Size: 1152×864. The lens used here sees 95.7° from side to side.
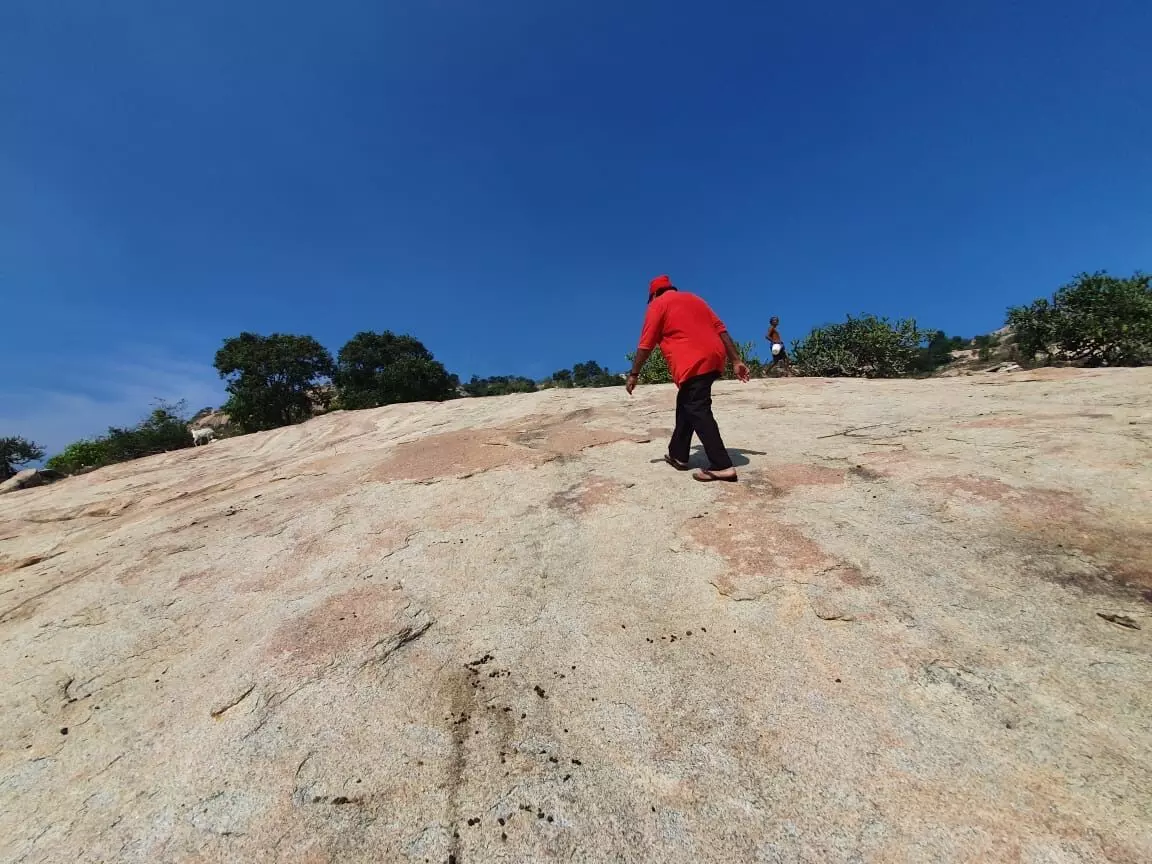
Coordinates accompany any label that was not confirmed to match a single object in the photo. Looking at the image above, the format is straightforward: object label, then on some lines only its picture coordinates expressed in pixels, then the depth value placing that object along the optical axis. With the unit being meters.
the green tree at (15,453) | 27.33
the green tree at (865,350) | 15.18
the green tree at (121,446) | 21.78
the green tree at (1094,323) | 12.80
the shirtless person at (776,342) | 13.91
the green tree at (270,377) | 27.62
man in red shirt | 4.10
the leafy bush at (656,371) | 17.47
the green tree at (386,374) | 30.36
